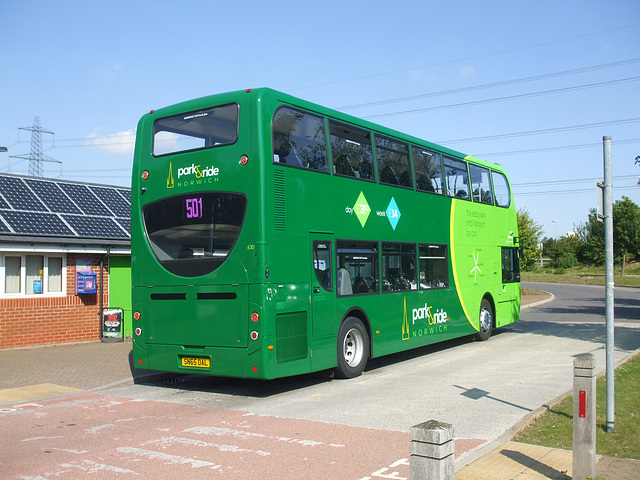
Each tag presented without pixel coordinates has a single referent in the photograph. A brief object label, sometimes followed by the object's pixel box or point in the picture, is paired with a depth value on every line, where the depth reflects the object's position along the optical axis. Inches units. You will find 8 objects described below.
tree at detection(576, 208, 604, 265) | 2415.1
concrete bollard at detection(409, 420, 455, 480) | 156.0
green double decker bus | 376.8
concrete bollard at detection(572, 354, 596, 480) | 217.3
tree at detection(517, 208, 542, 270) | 1856.9
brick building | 596.7
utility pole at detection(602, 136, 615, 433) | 259.0
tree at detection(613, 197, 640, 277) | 2258.9
